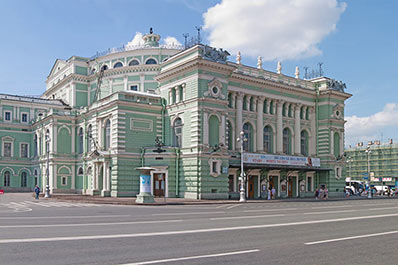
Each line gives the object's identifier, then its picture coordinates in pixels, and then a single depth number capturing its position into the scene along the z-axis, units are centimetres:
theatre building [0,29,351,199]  4650
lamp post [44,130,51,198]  4868
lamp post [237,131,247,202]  4341
